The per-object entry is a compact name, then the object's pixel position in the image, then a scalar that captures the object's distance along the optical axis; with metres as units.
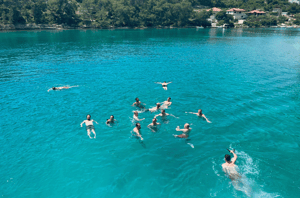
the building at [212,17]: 191.82
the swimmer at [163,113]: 20.80
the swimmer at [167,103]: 23.52
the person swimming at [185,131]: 17.94
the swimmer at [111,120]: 19.94
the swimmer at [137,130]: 17.83
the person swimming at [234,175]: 12.70
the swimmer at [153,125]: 19.17
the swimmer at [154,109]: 22.30
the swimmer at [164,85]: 29.58
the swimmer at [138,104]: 23.19
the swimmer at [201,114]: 20.85
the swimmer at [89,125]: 19.21
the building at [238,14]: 194.11
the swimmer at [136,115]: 20.50
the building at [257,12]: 196.25
